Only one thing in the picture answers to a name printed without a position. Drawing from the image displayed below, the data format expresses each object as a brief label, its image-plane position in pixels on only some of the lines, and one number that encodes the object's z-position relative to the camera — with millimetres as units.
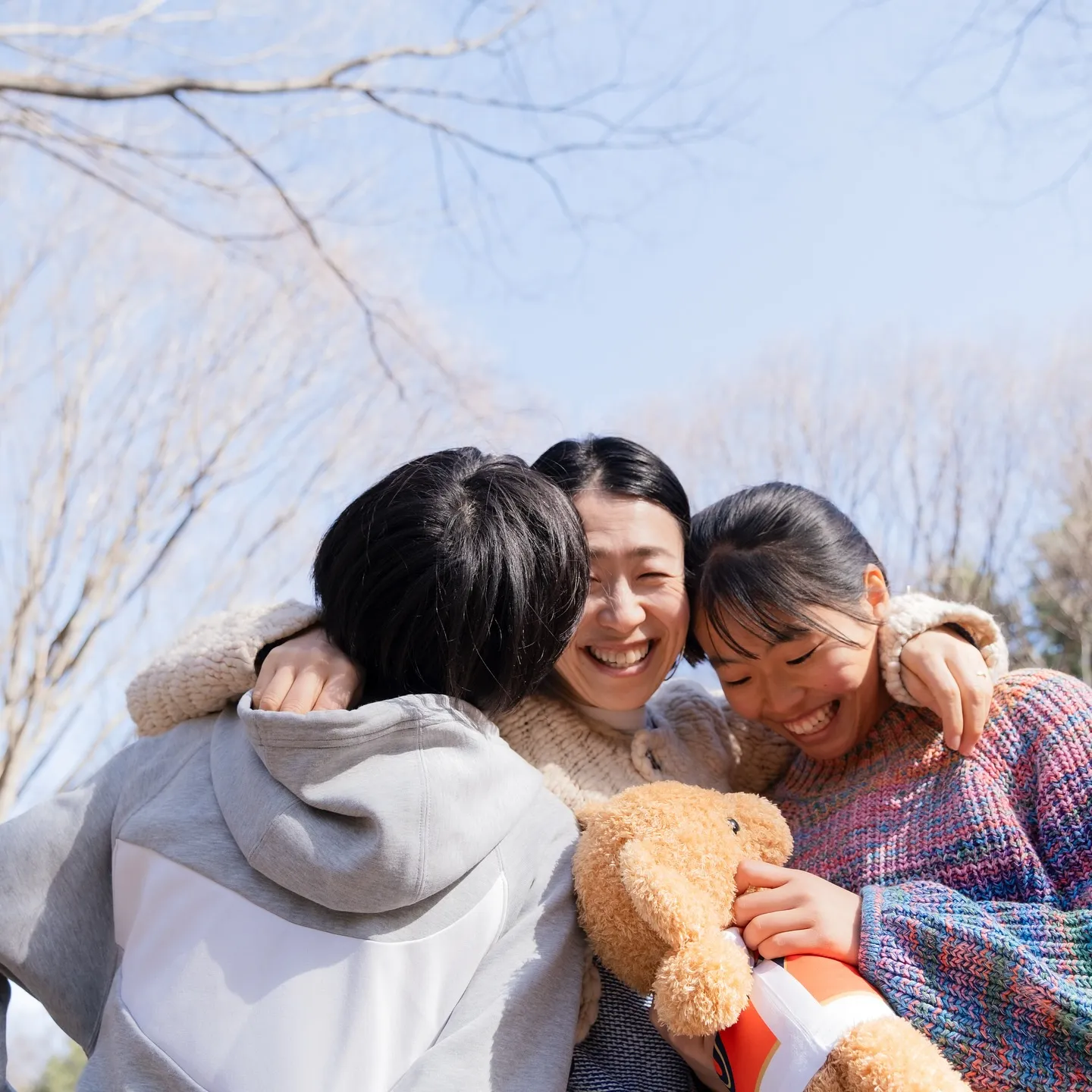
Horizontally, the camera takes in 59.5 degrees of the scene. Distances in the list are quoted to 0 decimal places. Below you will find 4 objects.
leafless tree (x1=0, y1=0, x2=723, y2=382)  2852
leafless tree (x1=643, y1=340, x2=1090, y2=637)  6660
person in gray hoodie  1229
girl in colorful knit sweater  1331
